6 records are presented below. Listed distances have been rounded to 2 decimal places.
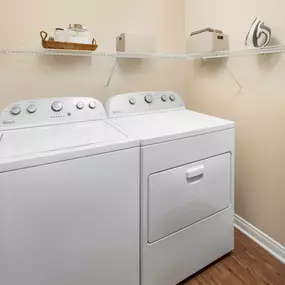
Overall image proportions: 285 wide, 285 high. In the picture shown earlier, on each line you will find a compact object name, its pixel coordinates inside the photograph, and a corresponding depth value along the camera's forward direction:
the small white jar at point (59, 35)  1.60
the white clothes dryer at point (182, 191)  1.29
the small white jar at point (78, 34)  1.62
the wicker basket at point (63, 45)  1.58
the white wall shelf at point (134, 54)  1.50
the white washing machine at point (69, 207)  0.99
